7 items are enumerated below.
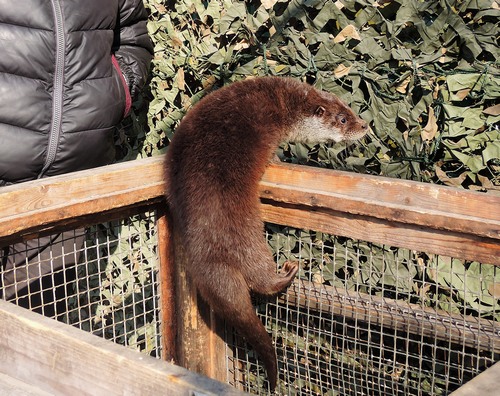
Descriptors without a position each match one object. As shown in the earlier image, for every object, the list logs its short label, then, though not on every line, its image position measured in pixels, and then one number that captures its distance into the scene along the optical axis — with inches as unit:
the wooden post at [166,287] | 98.7
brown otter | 89.9
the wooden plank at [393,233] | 73.7
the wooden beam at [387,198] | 72.3
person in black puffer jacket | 100.4
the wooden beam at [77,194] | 76.1
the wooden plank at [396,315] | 84.3
